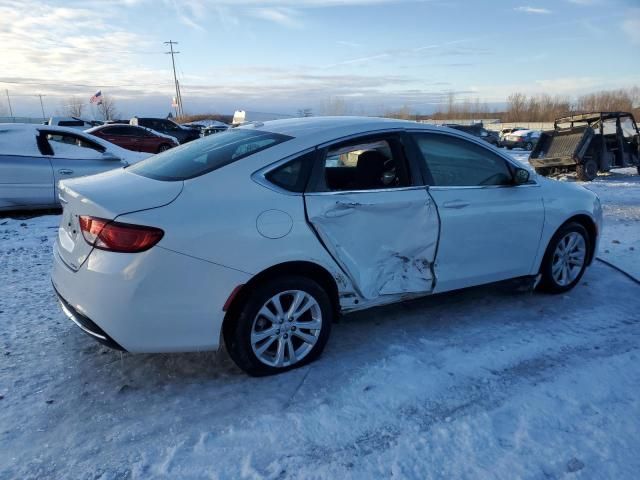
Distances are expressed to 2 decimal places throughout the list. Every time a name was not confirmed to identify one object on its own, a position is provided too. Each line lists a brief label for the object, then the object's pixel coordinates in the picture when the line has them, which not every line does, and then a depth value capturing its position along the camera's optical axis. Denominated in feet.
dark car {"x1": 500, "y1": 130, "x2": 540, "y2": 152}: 99.40
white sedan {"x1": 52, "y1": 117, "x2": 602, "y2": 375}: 9.29
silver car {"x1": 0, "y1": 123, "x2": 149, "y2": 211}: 24.62
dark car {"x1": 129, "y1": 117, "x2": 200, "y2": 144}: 93.25
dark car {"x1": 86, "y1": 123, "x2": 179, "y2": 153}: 62.18
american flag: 158.04
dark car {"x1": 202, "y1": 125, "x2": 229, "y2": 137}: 102.57
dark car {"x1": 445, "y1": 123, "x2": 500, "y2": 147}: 109.91
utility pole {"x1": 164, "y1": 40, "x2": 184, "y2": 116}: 229.08
